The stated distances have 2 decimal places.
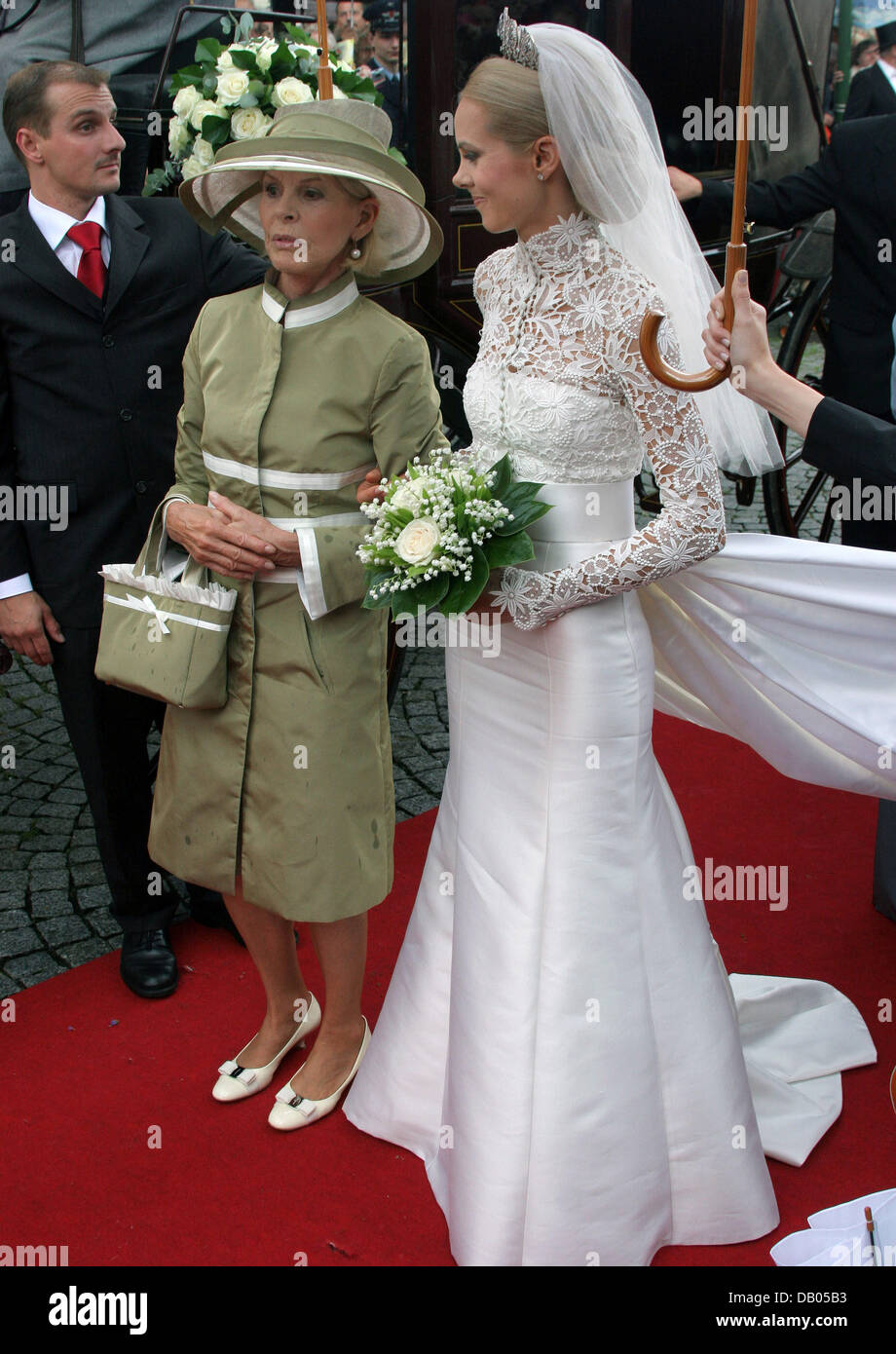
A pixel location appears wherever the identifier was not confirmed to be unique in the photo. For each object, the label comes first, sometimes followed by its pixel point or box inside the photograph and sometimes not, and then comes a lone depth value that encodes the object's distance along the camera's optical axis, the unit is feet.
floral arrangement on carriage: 11.59
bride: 7.77
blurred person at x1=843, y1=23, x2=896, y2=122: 18.99
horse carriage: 15.08
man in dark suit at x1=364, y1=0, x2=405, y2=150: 21.62
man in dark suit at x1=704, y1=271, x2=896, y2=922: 8.08
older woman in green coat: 8.63
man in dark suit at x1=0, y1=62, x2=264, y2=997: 10.17
